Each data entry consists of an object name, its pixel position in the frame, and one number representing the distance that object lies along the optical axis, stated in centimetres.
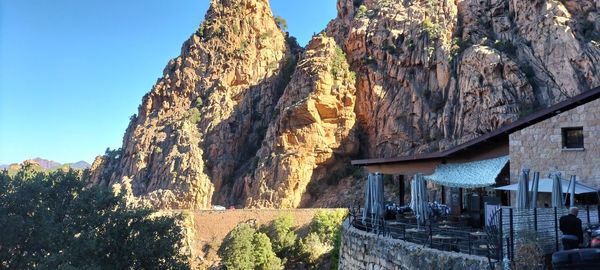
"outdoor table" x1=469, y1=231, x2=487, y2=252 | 915
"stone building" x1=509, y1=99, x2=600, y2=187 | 1285
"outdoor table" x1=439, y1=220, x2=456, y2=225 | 1629
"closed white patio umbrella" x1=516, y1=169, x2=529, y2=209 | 1145
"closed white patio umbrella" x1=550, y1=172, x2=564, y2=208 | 1117
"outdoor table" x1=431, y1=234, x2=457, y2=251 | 987
